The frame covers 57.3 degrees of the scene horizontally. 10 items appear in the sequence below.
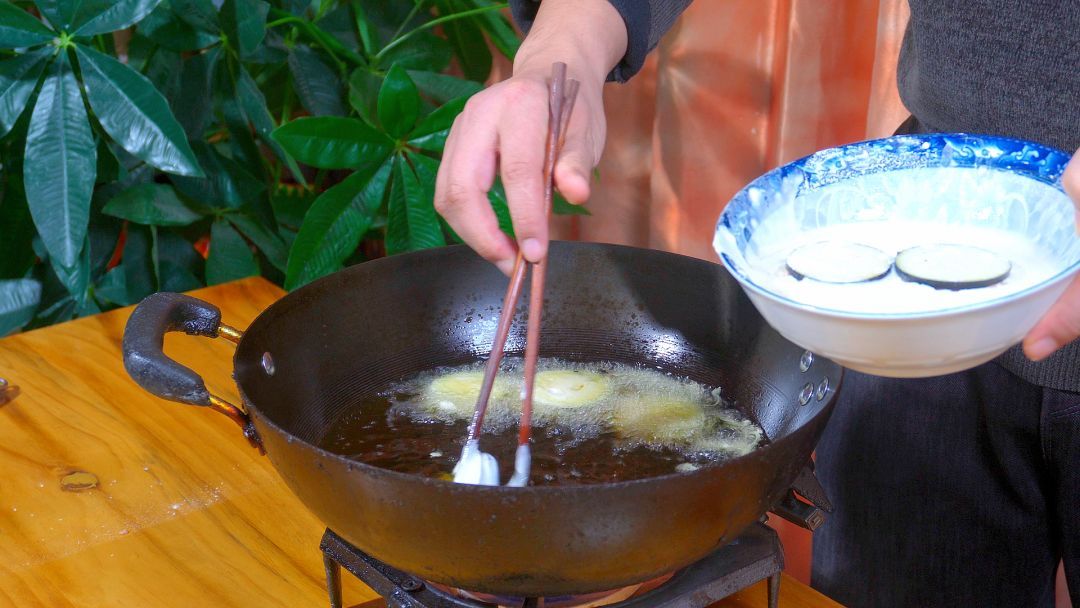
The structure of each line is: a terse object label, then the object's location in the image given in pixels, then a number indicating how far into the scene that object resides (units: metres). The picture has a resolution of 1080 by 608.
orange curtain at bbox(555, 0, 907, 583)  1.38
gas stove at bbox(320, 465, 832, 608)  0.74
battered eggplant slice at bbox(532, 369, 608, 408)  0.96
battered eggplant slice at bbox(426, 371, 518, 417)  0.95
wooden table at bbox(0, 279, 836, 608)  0.90
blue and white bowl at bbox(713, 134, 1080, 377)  0.58
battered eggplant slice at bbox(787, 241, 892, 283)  0.67
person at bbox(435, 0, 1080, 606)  0.83
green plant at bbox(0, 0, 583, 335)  1.43
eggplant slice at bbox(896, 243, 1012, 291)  0.64
